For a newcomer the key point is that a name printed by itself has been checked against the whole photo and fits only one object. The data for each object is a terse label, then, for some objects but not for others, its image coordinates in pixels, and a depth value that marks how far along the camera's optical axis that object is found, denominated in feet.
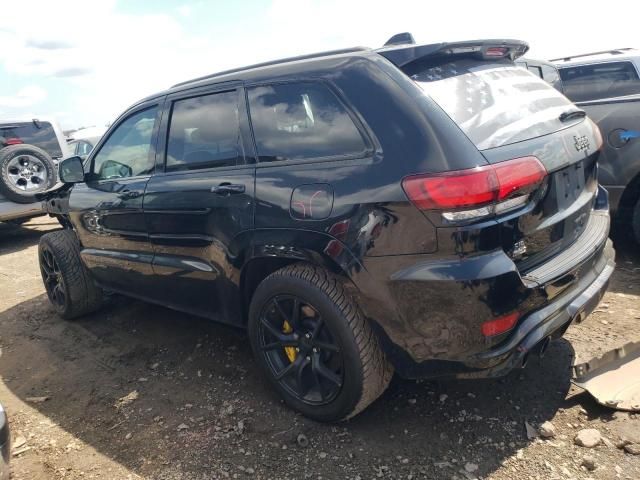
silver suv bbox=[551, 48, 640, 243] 13.24
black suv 6.81
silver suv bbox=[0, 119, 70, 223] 23.66
